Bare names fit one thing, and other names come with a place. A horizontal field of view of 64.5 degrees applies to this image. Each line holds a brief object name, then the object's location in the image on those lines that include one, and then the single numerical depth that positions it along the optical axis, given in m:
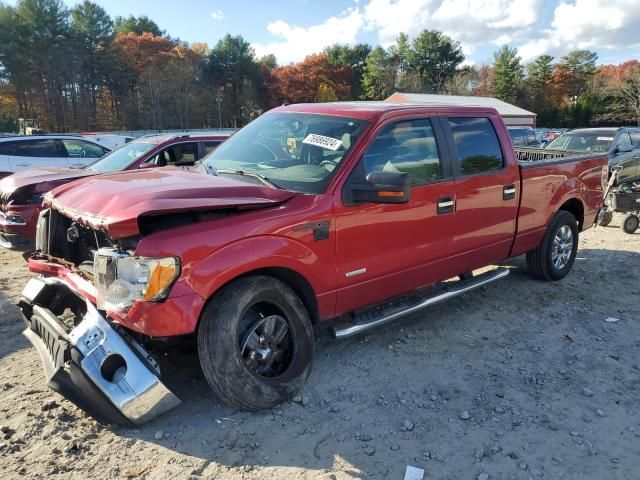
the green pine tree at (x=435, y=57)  75.44
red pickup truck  2.91
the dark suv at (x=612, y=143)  11.75
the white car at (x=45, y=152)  10.83
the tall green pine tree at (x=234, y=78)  62.03
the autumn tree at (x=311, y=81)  67.81
